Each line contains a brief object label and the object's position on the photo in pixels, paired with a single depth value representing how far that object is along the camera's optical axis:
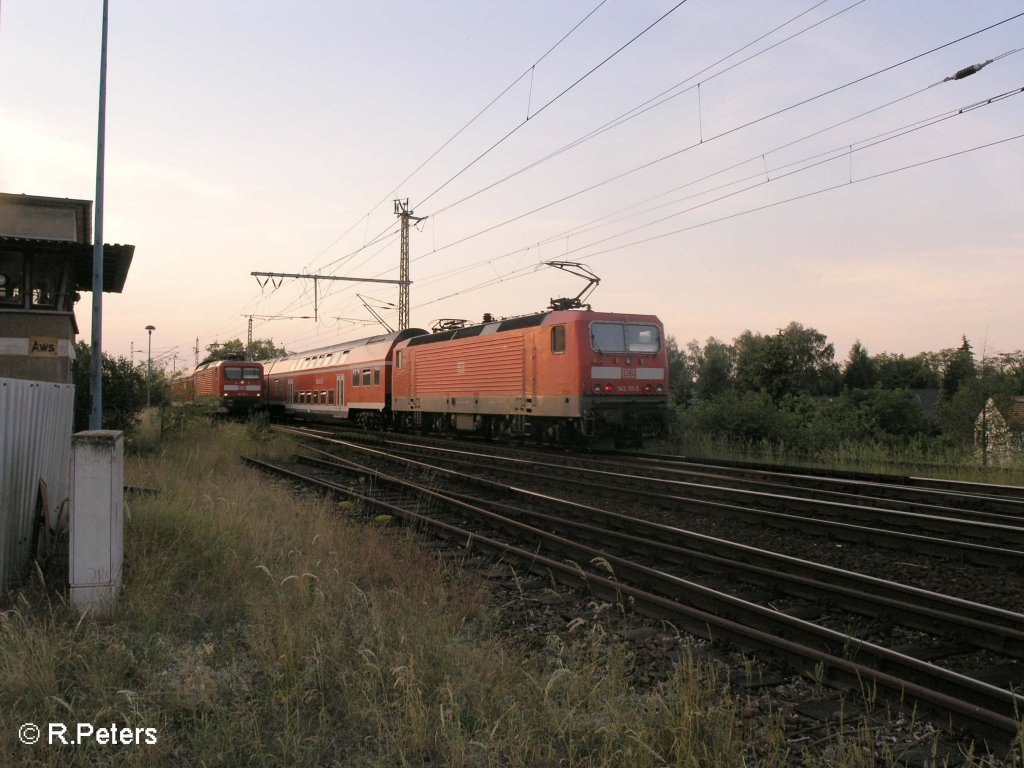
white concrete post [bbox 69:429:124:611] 5.18
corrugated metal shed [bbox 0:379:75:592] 5.42
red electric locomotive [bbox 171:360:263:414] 32.94
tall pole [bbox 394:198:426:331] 29.16
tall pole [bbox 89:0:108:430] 11.56
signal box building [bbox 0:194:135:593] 5.71
